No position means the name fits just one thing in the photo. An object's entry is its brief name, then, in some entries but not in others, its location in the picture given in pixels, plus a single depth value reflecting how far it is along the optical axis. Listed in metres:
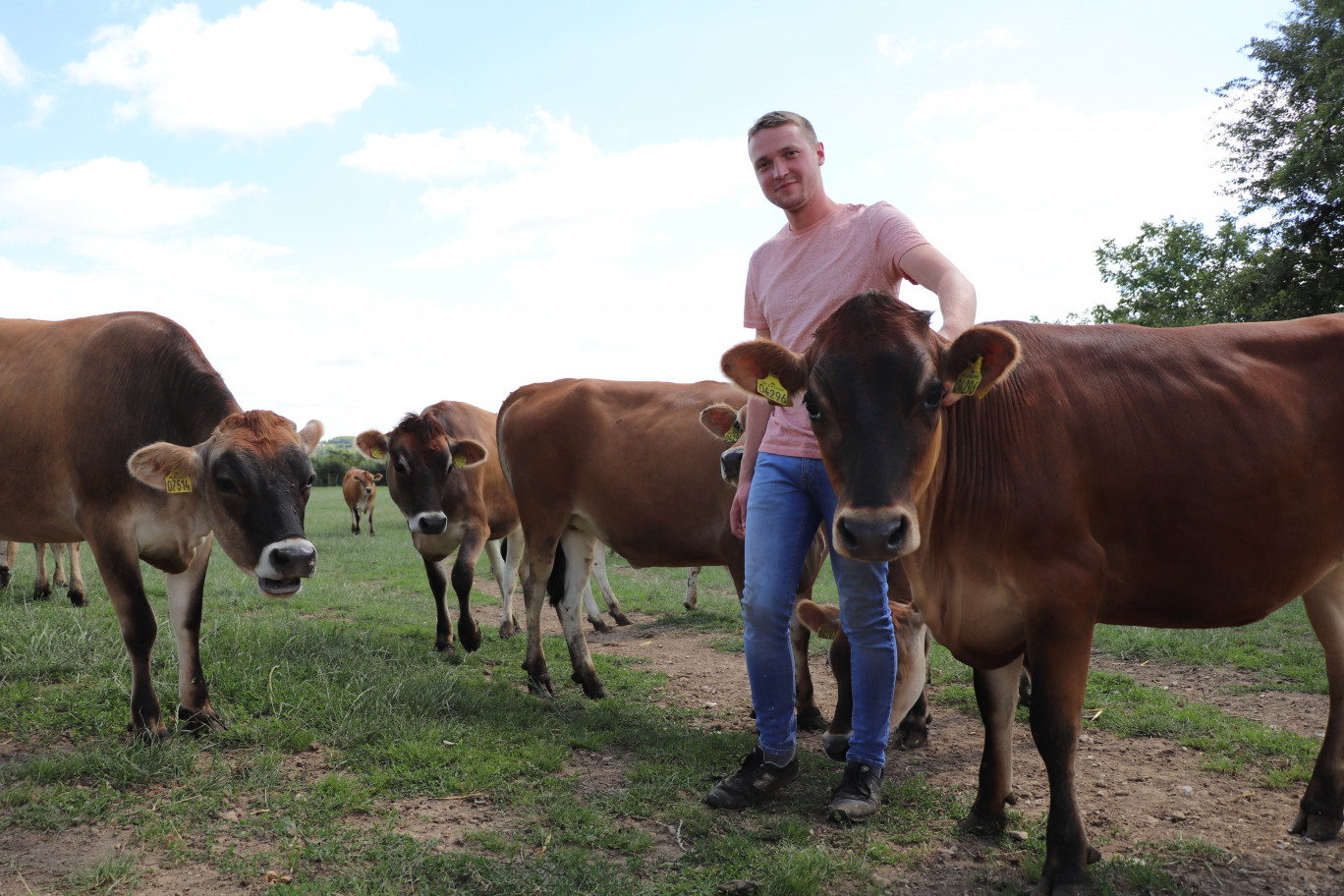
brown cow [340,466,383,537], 22.55
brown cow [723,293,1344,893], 2.91
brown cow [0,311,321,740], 4.61
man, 3.68
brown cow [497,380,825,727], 6.18
